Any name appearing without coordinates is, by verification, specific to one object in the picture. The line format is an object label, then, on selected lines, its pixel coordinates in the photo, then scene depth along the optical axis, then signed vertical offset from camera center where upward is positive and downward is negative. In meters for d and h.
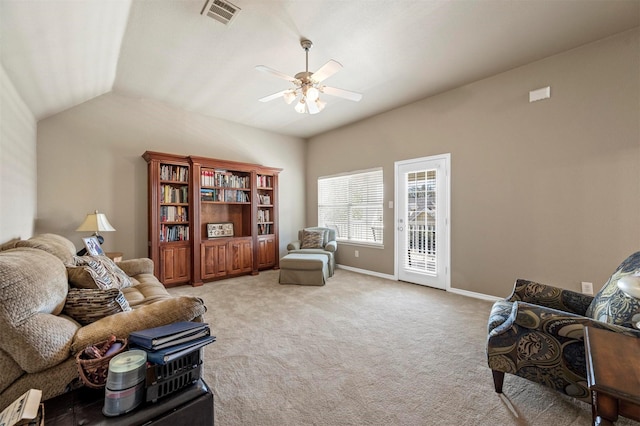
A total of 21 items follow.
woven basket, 1.06 -0.62
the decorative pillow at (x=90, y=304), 1.46 -0.50
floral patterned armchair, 1.41 -0.72
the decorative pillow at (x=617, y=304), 1.35 -0.52
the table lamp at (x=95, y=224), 3.30 -0.12
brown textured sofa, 1.06 -0.52
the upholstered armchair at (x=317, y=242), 5.00 -0.57
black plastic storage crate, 1.06 -0.67
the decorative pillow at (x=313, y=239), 5.17 -0.50
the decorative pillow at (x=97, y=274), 1.63 -0.42
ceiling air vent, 2.18 +1.72
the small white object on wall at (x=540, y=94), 3.03 +1.35
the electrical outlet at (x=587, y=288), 2.80 -0.81
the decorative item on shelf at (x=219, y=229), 4.73 -0.28
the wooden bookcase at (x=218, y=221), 4.04 -0.13
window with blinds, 4.92 +0.16
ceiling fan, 2.38 +1.26
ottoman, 4.17 -0.90
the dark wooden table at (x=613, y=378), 0.82 -0.54
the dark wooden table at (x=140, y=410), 0.98 -0.75
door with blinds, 3.96 -0.13
